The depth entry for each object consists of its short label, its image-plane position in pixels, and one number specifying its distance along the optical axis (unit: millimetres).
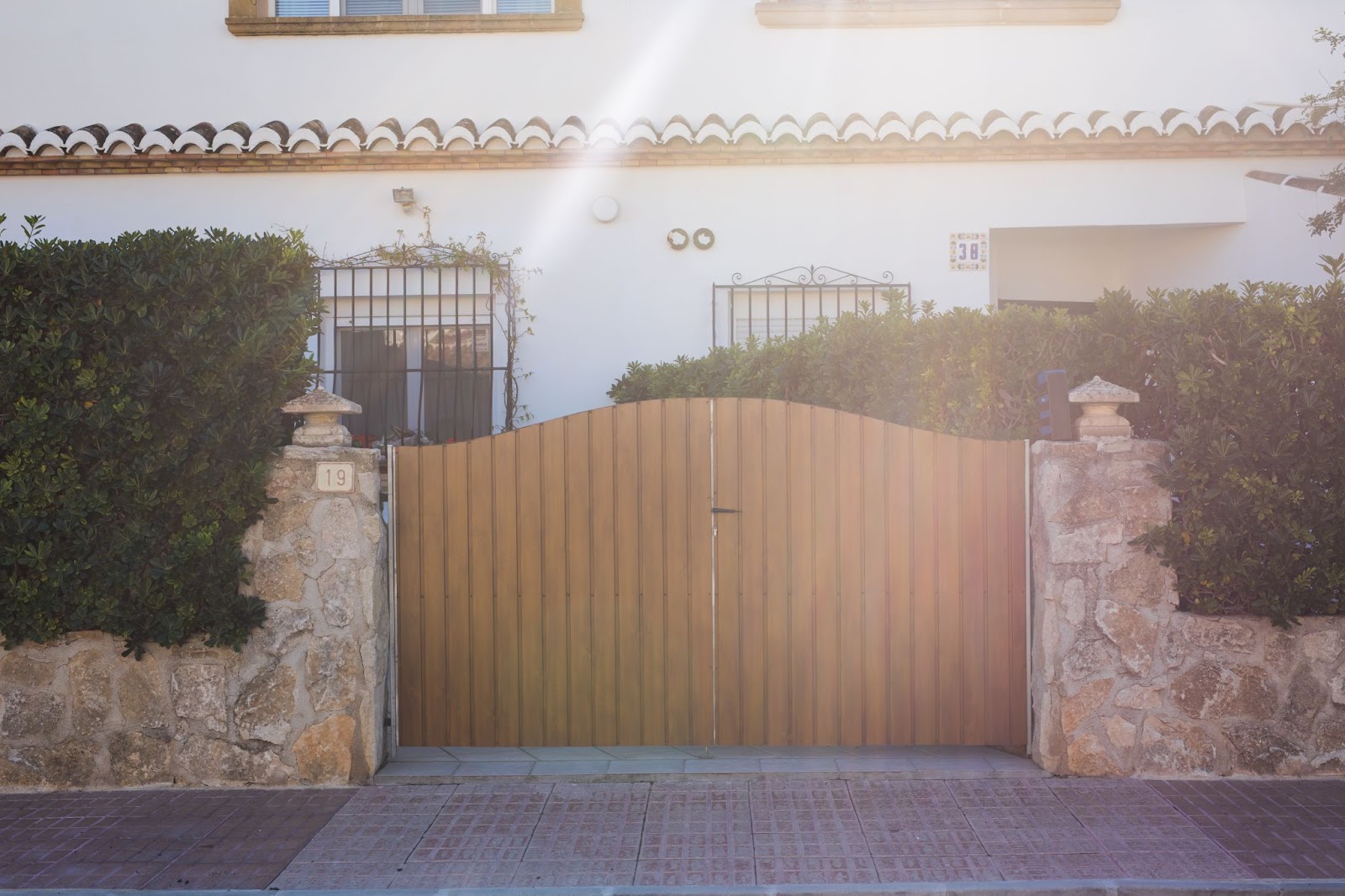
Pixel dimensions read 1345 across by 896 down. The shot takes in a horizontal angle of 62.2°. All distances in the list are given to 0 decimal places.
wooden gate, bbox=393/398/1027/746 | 5836
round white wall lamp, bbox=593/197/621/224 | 9336
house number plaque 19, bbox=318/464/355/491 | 5625
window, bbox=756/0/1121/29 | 10039
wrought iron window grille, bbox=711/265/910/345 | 9383
